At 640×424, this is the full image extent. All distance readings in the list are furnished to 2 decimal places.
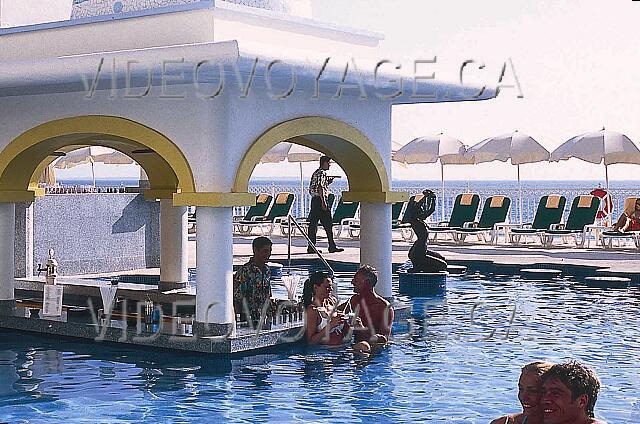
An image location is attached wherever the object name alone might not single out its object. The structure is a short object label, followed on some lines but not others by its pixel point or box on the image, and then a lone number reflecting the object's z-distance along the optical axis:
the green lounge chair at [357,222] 26.57
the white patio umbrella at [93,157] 28.92
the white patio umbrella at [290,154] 28.96
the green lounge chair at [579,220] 23.95
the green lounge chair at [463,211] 25.91
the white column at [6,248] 13.12
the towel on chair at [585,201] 24.16
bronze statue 17.67
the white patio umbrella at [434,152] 28.67
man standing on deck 21.38
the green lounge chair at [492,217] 25.50
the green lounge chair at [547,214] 24.80
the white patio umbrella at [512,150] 27.11
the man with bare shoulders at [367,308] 11.73
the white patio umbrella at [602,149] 25.23
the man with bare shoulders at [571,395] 5.75
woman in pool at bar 11.71
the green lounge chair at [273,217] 27.69
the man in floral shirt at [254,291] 12.09
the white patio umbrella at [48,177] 23.94
